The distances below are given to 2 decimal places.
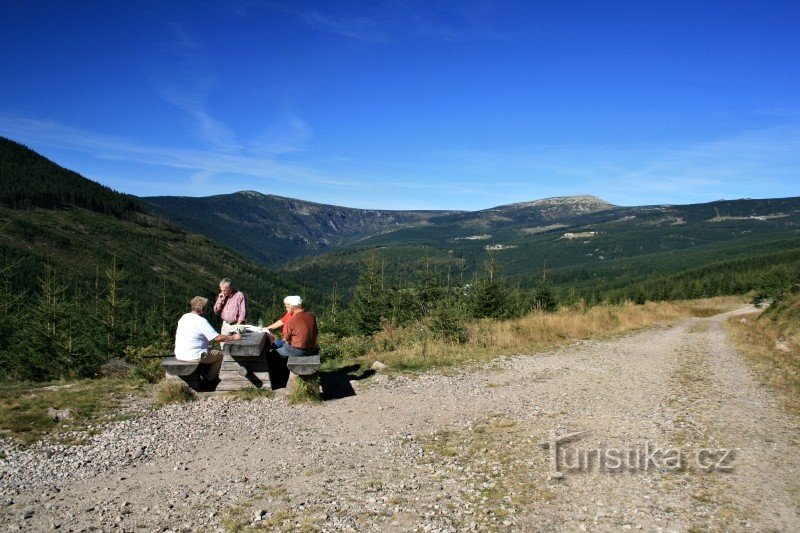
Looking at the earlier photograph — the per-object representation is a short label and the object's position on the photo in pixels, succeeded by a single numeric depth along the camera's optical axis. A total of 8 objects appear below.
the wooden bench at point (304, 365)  9.97
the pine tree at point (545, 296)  37.69
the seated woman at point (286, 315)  10.74
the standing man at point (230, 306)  12.00
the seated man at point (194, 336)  9.95
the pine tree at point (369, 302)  33.47
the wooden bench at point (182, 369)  9.74
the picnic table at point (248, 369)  10.33
